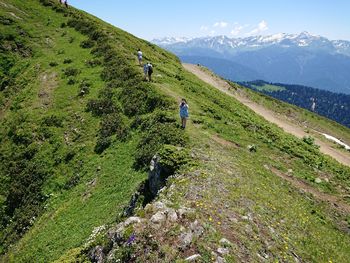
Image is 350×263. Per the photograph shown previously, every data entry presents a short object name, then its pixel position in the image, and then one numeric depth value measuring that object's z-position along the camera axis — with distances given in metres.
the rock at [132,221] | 16.61
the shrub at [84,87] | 45.48
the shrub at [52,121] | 40.09
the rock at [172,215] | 16.72
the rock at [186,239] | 15.30
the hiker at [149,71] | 43.06
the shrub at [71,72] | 50.75
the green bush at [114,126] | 35.25
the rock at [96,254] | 16.35
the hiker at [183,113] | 31.30
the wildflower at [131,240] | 15.48
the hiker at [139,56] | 50.61
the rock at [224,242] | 15.90
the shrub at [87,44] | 61.00
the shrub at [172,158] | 23.64
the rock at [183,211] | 17.09
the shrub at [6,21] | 64.81
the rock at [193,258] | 14.49
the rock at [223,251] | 15.33
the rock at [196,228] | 16.03
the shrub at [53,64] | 54.56
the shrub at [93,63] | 53.59
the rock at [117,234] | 16.14
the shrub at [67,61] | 55.16
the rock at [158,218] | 16.48
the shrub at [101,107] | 40.53
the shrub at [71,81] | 48.36
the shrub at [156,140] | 28.72
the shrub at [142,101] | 38.53
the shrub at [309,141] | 50.56
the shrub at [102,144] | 34.44
